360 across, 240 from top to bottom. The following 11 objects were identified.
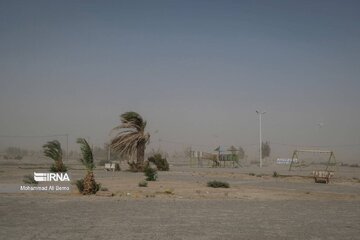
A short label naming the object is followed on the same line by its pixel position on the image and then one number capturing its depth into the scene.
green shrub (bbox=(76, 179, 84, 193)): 20.45
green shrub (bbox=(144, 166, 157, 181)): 31.02
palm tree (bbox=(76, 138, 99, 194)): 20.30
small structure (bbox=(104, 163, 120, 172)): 49.07
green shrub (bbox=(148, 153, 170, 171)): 51.94
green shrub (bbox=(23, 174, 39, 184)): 24.41
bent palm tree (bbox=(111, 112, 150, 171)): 44.91
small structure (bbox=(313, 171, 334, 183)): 35.25
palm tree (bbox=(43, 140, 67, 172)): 33.62
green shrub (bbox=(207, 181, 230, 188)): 26.05
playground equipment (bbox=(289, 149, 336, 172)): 45.04
